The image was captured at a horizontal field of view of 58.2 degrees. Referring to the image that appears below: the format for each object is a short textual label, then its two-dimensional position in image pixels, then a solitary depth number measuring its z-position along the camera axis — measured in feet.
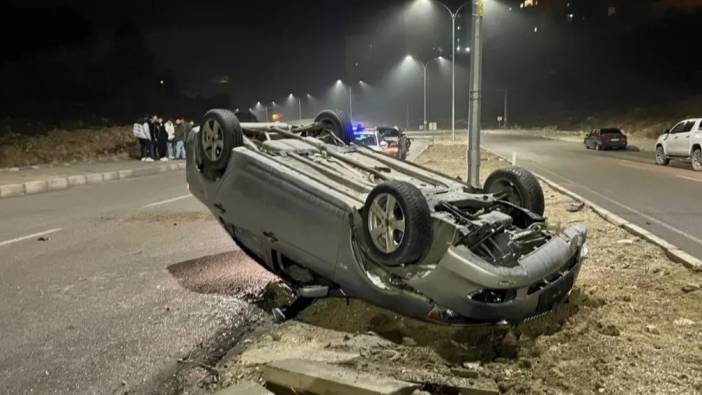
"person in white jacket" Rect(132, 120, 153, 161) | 79.10
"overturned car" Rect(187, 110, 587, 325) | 14.03
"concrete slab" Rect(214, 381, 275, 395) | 12.37
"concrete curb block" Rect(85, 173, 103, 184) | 60.53
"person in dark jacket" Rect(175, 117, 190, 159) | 74.59
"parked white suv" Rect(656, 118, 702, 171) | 67.51
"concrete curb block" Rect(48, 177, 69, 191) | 54.85
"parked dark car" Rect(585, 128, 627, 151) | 117.70
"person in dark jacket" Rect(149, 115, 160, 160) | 80.69
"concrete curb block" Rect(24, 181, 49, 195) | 52.08
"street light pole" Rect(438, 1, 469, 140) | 83.42
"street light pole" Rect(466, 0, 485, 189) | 36.58
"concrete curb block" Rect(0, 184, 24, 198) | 49.67
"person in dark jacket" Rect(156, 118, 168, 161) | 81.97
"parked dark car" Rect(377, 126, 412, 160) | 80.53
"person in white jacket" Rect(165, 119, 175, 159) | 82.99
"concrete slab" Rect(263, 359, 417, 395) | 11.98
